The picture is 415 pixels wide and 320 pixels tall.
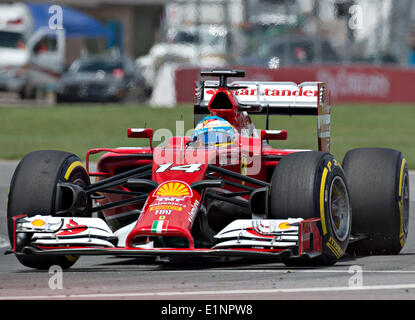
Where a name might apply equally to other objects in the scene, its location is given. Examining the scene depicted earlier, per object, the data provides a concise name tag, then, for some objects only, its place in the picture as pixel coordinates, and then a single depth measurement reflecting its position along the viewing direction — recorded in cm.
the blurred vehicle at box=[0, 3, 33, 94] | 3559
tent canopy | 3900
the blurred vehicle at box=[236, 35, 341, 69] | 3200
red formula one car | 745
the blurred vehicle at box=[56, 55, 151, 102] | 3253
